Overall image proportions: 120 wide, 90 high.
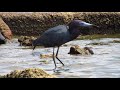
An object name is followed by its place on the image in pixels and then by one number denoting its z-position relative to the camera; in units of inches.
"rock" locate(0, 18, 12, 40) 896.9
